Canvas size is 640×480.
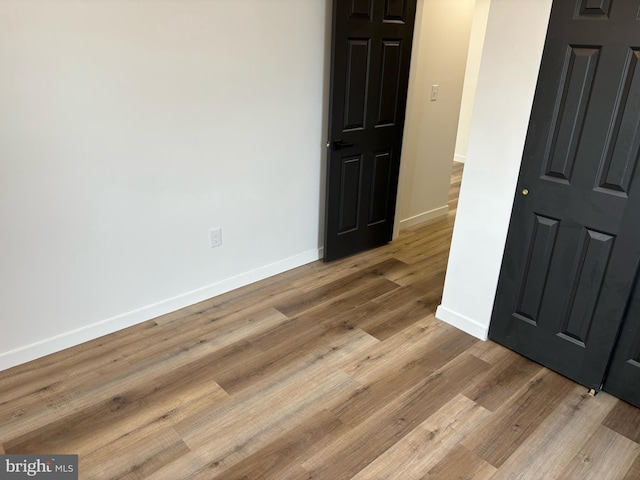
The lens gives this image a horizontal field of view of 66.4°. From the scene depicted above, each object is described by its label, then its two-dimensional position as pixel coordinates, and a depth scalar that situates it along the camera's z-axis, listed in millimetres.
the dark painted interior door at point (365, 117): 3072
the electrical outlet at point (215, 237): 2977
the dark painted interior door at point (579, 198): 2020
